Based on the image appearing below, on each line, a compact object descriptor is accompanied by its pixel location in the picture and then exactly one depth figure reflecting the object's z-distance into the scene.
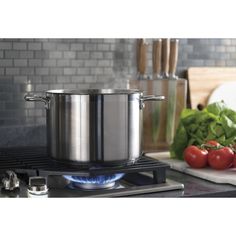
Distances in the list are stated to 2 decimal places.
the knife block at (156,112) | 2.63
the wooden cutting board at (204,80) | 2.73
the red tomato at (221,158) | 2.31
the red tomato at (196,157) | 2.34
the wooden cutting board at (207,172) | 2.18
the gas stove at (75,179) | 2.02
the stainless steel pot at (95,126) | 2.08
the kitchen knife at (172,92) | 2.65
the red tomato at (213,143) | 2.38
